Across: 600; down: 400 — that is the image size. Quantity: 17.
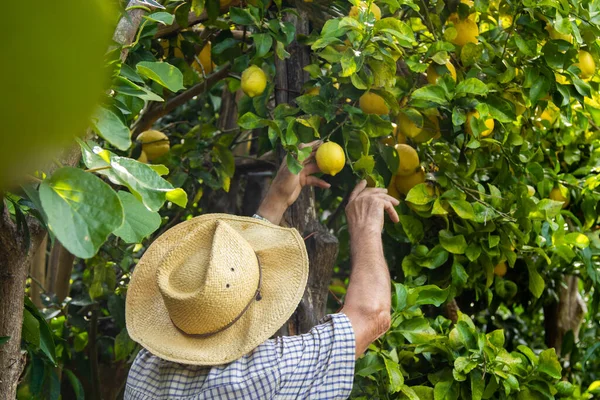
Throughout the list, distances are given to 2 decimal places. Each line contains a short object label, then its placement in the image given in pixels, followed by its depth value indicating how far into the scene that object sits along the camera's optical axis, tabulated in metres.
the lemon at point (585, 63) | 1.88
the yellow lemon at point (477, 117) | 1.79
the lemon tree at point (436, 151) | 1.72
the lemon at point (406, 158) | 1.90
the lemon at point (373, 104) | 1.72
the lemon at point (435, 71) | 1.82
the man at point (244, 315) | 1.51
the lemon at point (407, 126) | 1.81
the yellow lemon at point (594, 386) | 2.24
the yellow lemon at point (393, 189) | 2.01
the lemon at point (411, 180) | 1.96
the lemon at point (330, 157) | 1.67
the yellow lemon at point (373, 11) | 1.73
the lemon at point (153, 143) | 2.43
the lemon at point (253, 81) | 1.80
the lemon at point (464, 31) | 1.93
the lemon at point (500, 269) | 2.19
